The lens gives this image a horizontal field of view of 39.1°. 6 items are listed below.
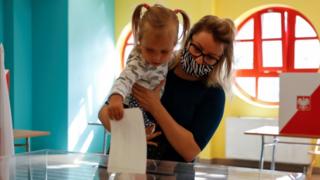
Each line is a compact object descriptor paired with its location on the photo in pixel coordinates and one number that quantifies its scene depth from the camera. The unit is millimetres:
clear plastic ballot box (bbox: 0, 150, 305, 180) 1033
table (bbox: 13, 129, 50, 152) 3999
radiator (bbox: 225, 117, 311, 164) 5863
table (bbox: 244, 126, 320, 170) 4645
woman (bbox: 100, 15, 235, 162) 1250
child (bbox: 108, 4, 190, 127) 1188
